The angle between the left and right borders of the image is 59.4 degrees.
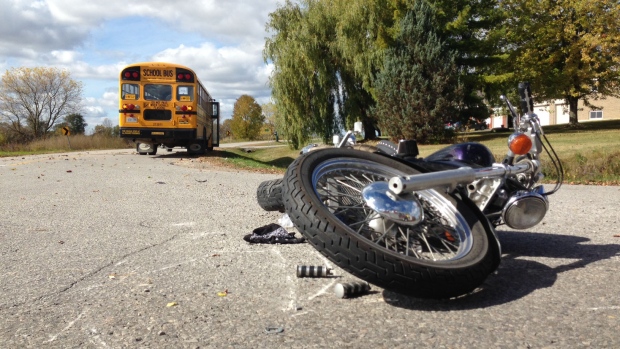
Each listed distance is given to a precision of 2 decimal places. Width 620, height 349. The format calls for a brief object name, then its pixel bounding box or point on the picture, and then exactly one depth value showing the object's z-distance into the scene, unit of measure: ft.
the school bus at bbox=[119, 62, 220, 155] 60.85
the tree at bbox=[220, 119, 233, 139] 265.99
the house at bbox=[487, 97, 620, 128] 226.58
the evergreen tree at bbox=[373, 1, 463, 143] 95.14
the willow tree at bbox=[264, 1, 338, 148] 96.94
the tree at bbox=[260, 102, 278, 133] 247.50
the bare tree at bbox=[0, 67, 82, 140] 183.83
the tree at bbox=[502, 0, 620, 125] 105.09
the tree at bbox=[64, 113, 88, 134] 202.59
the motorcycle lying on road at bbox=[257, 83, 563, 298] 9.21
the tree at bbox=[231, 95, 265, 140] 240.73
